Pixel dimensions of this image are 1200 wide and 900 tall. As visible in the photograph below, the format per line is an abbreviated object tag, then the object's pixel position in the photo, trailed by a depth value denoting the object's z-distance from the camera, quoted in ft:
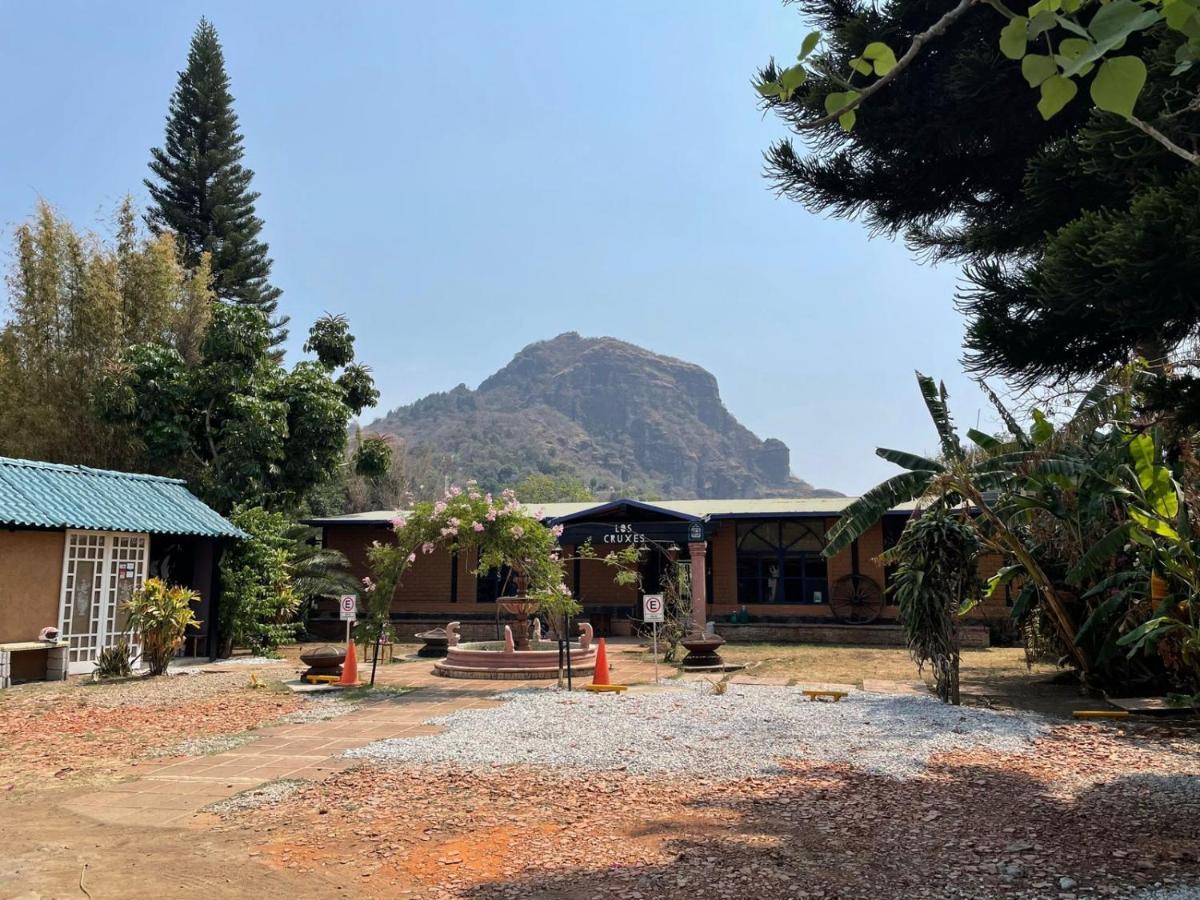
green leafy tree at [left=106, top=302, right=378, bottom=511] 63.93
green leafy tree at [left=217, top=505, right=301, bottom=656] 55.77
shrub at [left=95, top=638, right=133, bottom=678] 44.39
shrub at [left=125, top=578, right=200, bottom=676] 45.47
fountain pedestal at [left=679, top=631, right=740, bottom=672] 47.47
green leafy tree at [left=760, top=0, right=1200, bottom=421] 19.60
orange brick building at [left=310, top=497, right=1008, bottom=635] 68.54
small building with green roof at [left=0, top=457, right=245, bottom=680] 42.63
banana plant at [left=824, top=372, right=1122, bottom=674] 32.60
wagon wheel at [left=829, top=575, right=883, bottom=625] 69.46
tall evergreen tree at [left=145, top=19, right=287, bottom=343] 104.12
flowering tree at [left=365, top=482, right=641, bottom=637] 42.45
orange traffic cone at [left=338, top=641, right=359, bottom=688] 41.19
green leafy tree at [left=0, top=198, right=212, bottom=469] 68.23
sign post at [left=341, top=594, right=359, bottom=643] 41.22
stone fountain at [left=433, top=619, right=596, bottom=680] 43.60
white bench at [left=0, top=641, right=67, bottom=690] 41.73
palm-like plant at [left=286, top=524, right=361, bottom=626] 65.36
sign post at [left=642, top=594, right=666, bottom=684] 39.63
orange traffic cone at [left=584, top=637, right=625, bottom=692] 38.45
